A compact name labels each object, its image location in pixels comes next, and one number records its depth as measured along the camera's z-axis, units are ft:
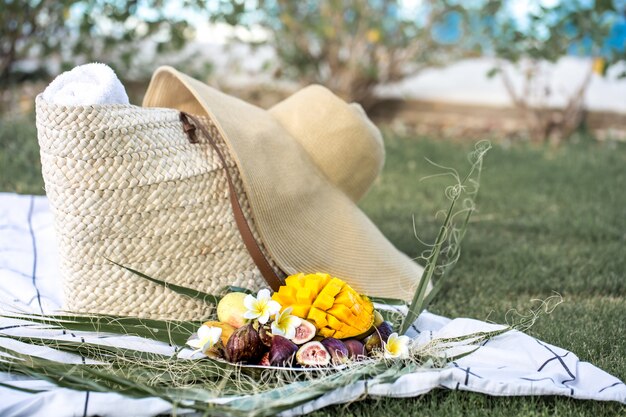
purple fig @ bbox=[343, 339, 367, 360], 6.22
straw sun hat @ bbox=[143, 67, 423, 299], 7.63
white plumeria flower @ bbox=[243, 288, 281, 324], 6.24
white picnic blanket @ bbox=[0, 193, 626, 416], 5.34
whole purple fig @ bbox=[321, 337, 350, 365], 6.04
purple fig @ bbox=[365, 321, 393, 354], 6.36
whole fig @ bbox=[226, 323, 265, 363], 6.02
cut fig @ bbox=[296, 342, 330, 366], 5.95
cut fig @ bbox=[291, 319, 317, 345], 6.19
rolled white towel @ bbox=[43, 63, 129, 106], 6.73
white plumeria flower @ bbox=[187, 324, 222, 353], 6.09
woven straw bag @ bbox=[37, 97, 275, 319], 6.75
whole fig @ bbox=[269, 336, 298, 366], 5.97
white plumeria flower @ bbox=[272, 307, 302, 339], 6.18
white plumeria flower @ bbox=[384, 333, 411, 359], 6.05
